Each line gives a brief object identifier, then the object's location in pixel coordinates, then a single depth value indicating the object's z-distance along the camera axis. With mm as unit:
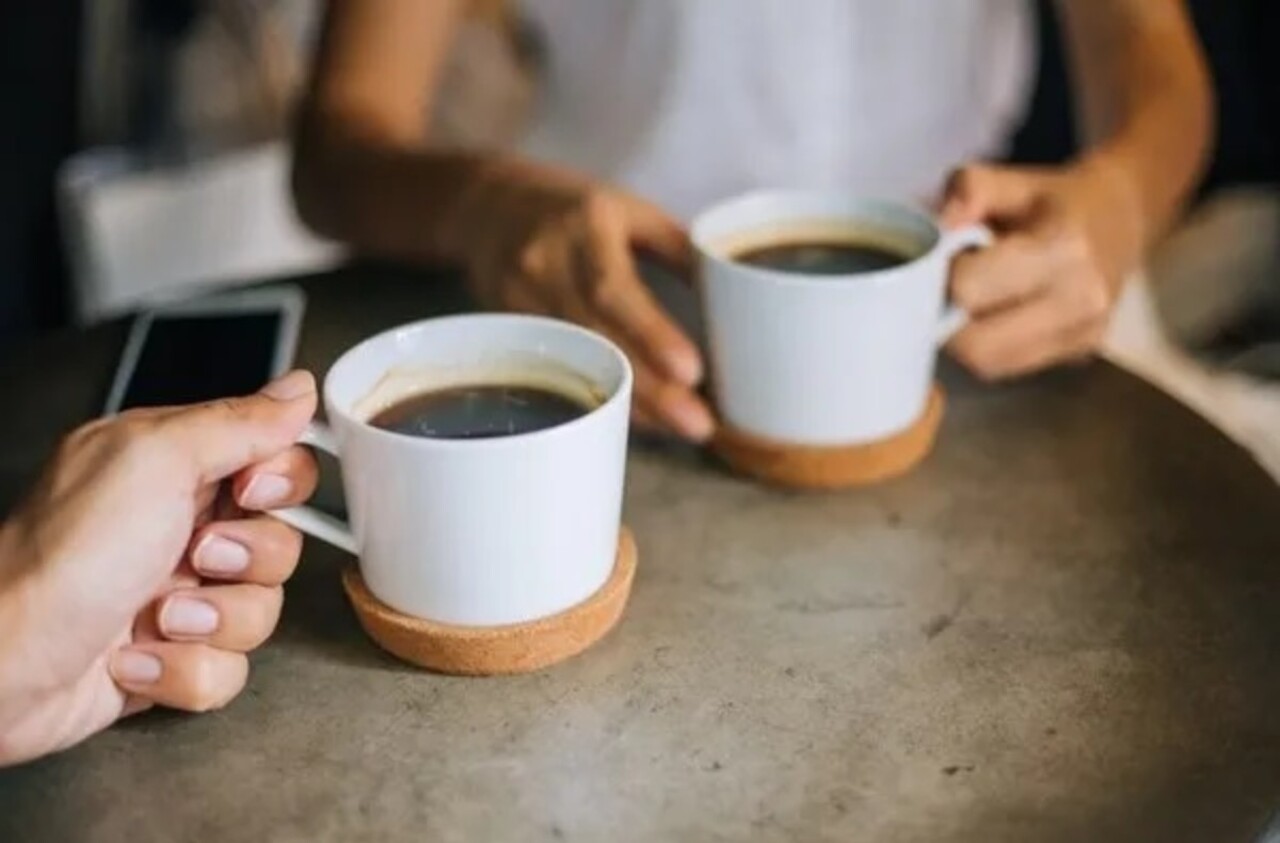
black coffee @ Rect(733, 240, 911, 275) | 836
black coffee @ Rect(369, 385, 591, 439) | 697
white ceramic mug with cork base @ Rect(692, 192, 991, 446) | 785
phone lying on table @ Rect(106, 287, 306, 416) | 903
